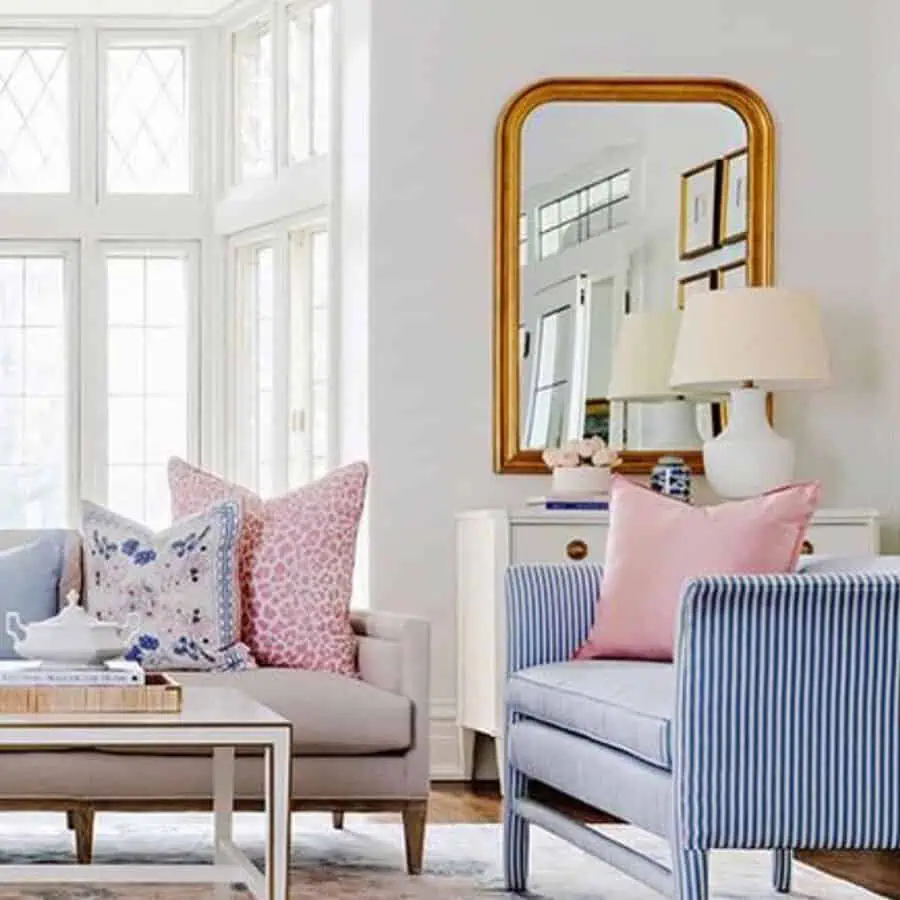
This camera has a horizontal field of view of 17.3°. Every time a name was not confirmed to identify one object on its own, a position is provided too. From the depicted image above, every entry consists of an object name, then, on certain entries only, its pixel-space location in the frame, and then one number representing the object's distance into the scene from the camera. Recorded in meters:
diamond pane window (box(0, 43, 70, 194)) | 10.21
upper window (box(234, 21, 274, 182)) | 10.03
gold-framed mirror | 8.79
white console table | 8.07
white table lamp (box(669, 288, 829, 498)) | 7.97
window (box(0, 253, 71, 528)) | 10.16
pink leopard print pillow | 6.89
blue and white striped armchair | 4.78
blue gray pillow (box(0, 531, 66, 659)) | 6.81
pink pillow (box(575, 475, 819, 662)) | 5.97
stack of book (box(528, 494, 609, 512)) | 8.18
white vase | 8.39
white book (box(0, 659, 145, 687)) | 5.04
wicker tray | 4.96
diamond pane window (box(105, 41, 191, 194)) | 10.26
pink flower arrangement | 8.45
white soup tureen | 5.34
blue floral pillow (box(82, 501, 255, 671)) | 6.73
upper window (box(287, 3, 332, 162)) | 9.53
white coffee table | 4.77
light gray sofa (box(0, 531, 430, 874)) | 6.16
